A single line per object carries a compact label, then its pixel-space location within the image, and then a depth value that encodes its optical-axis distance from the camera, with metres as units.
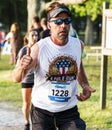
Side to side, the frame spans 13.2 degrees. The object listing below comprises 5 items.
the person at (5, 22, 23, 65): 17.83
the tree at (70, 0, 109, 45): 28.04
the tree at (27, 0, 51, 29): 17.49
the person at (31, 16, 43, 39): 10.21
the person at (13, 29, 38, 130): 7.52
